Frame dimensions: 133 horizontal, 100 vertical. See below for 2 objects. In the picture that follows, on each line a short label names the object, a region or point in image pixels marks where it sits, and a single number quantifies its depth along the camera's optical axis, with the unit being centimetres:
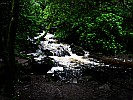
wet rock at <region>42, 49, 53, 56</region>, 2275
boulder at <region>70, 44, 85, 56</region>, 2352
